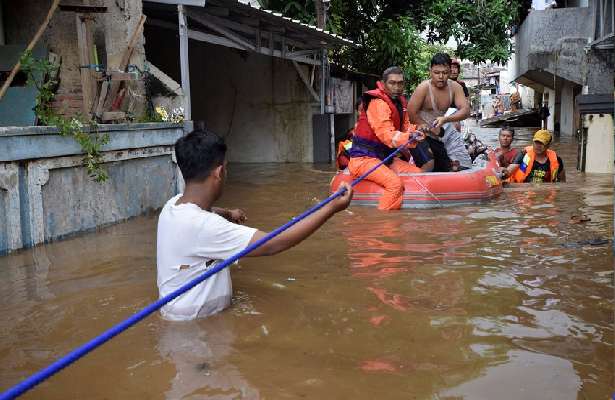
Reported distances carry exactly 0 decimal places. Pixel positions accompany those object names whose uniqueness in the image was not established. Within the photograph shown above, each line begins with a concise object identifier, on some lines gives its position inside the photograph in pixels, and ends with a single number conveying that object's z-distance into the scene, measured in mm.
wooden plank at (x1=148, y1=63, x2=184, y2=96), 8211
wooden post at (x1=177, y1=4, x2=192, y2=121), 8156
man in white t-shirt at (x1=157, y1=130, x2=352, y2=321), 3000
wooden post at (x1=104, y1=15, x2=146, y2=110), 6761
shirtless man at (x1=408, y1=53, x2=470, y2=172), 7270
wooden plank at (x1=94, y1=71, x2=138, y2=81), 6523
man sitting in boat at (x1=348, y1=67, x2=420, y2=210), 7035
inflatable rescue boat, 7230
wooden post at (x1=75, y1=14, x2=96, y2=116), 6348
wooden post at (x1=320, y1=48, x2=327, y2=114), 14617
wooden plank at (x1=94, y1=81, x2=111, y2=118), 6527
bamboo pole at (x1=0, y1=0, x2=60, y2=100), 5344
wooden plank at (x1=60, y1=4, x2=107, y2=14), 6266
